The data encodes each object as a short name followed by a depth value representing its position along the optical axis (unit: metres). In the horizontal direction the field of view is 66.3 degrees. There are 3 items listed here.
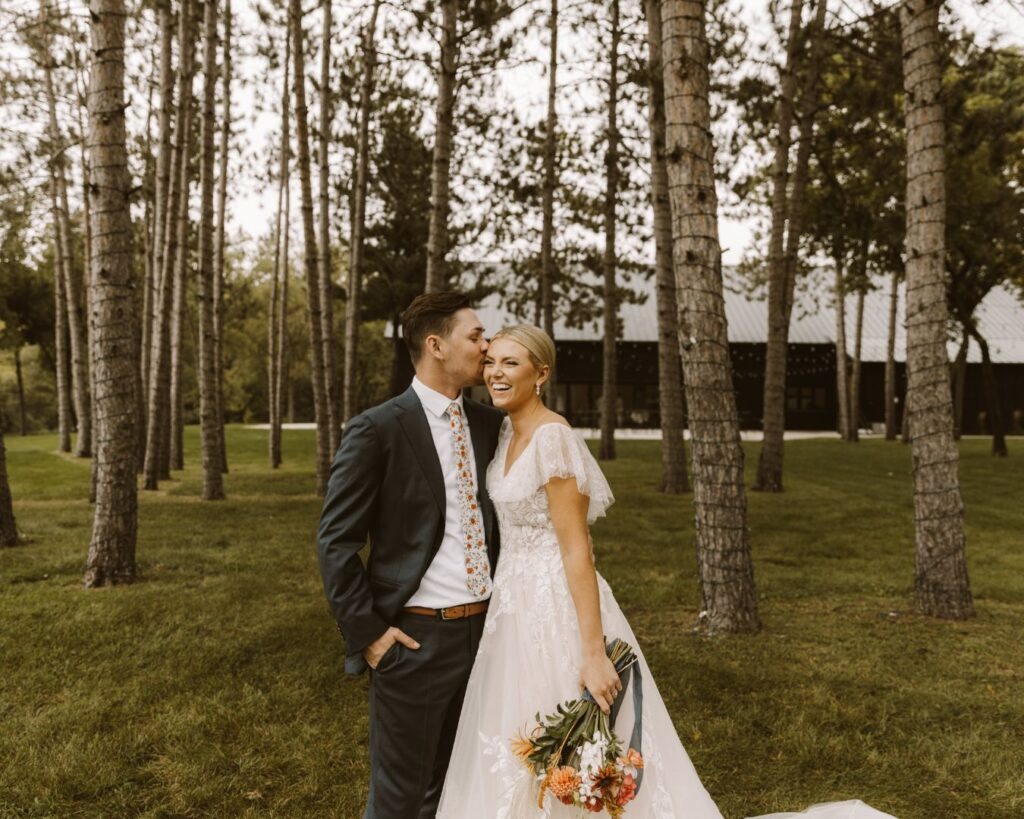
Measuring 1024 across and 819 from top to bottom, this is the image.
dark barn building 38.72
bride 2.78
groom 2.77
